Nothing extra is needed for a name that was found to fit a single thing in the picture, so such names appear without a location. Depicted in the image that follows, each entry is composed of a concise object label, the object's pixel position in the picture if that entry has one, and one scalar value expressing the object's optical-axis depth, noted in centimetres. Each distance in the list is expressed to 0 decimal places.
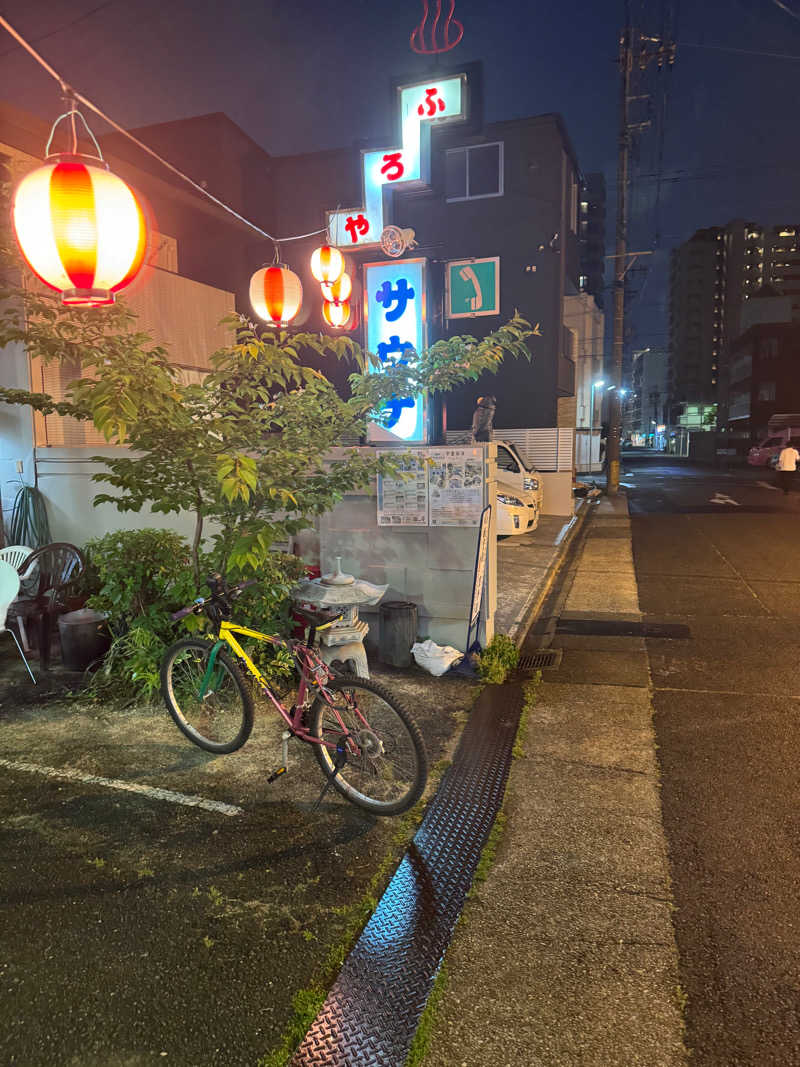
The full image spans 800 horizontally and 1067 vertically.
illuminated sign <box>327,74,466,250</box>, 834
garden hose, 861
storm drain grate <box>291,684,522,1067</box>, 240
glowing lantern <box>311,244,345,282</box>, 862
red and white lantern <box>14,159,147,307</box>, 409
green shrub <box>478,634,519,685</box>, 613
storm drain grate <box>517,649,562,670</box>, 660
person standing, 2311
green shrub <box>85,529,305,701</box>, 561
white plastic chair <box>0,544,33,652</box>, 707
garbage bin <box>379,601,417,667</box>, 629
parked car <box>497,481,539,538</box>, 1394
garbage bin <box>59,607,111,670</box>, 618
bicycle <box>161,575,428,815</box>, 381
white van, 1536
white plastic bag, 621
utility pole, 2097
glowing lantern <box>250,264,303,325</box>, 798
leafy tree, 431
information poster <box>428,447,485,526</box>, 623
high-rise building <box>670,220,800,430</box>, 10938
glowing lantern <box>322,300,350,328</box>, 933
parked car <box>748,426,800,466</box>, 3894
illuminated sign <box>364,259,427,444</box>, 812
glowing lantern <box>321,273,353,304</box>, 891
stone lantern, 528
